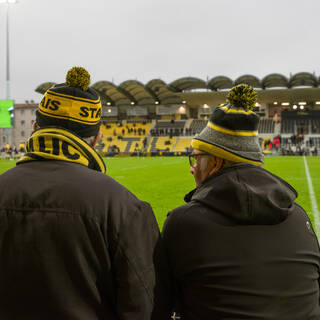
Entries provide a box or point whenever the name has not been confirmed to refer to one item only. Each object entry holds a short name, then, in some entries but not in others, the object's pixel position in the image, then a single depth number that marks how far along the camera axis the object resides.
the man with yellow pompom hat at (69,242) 1.40
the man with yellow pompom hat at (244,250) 1.48
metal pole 36.47
